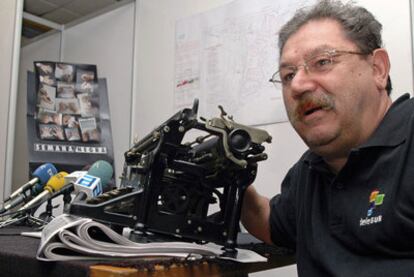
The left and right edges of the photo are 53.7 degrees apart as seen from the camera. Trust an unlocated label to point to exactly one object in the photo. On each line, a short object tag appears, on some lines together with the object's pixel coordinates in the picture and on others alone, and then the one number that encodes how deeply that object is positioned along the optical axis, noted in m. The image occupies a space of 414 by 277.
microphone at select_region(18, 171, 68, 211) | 1.23
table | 0.59
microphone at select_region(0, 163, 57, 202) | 1.38
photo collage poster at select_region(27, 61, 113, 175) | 2.16
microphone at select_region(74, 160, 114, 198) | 0.98
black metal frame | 0.77
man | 0.78
